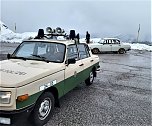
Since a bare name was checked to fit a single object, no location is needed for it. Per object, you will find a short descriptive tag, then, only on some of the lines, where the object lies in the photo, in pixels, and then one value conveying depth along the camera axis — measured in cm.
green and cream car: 217
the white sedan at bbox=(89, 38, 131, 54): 1284
